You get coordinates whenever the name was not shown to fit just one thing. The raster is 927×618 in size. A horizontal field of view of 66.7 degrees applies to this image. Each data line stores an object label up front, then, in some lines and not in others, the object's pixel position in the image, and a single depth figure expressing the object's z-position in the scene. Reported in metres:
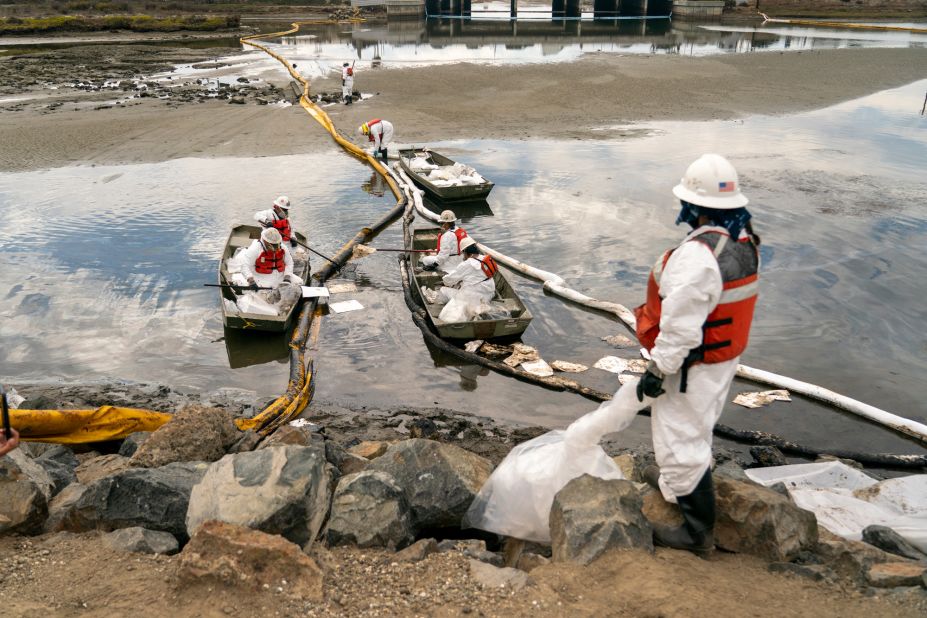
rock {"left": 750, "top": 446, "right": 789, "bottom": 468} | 8.44
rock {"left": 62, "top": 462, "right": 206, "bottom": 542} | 5.63
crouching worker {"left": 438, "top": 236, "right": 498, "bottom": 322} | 11.75
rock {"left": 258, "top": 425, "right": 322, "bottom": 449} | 7.12
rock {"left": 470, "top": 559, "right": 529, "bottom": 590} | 4.75
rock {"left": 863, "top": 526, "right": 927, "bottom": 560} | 5.31
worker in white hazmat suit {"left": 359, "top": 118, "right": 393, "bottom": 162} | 22.80
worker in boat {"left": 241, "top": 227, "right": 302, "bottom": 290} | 12.23
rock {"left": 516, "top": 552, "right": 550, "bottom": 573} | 5.21
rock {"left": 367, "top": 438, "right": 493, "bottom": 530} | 5.90
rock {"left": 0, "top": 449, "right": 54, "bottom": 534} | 5.54
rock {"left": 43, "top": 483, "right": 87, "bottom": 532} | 5.78
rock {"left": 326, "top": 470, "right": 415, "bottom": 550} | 5.46
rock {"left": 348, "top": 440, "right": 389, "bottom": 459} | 7.32
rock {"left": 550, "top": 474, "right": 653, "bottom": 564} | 4.92
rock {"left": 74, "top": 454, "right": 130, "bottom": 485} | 6.96
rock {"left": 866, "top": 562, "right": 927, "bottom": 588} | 4.62
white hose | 9.22
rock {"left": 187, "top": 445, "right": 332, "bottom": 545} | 5.23
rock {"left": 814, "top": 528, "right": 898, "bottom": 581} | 4.88
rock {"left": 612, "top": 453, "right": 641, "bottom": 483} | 6.39
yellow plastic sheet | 7.76
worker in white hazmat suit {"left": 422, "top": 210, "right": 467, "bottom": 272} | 13.44
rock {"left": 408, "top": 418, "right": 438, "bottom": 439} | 9.04
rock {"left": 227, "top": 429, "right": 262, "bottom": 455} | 7.47
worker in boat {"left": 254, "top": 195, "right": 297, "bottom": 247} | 13.89
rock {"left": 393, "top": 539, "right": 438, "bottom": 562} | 5.24
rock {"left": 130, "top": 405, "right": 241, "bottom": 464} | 6.79
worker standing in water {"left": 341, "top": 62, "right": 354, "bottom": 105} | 31.61
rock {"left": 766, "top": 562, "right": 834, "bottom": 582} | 4.82
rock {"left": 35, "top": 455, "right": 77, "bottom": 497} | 6.54
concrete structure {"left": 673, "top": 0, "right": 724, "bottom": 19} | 69.69
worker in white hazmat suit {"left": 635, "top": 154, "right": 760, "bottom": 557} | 4.68
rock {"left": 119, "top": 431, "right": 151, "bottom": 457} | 7.75
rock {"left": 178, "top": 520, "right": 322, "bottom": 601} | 4.57
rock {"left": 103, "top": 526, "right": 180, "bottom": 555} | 5.23
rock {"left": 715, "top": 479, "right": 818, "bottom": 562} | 5.10
